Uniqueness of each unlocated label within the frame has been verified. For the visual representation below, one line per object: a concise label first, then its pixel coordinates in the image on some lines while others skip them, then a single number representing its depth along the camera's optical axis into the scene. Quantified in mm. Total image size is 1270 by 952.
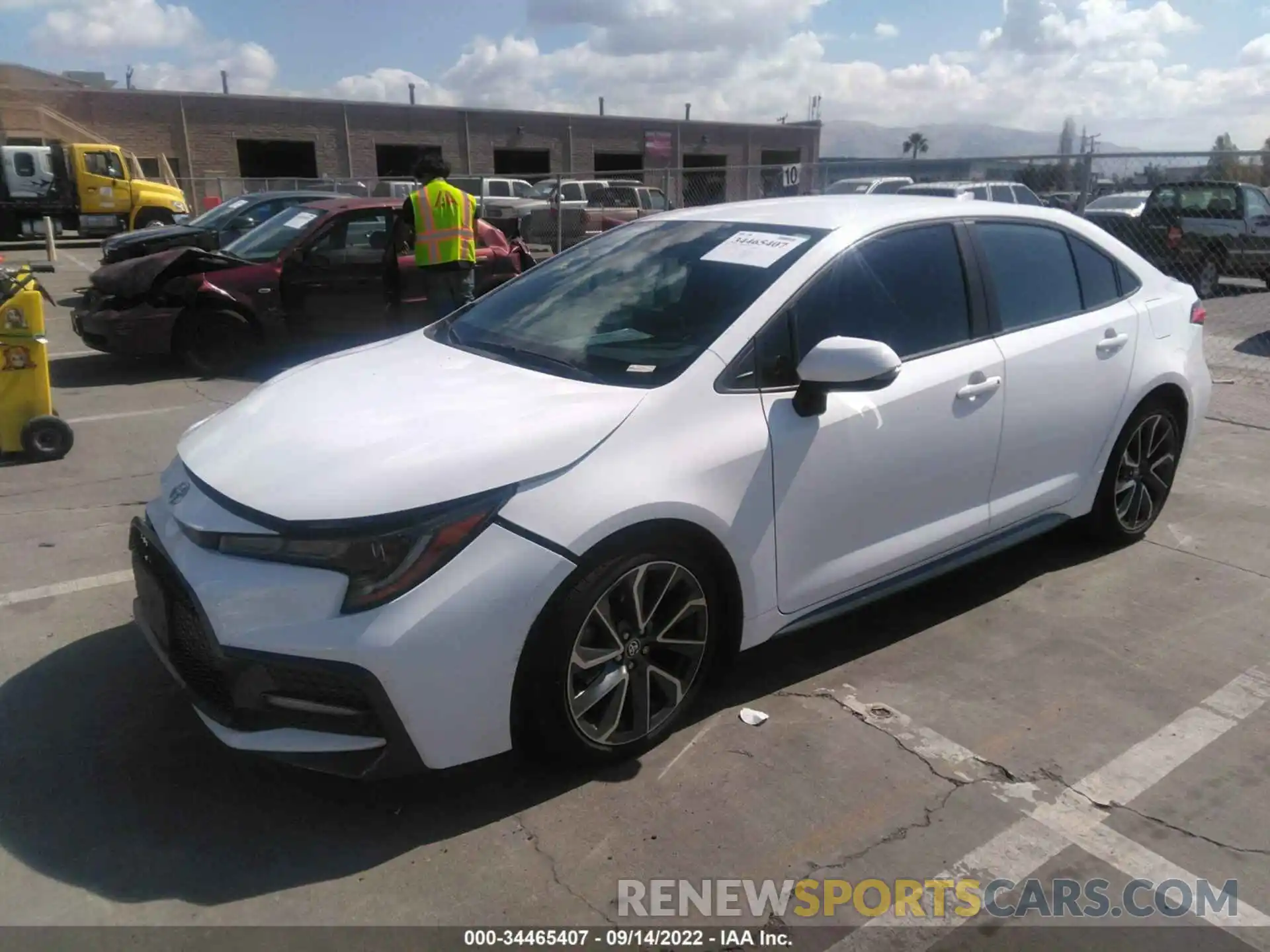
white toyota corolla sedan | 2576
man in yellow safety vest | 7387
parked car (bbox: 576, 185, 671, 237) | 21109
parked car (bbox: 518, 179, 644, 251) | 20078
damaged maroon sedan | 8445
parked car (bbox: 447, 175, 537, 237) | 20625
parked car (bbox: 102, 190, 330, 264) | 10008
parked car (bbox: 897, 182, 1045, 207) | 15219
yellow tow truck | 24922
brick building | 38094
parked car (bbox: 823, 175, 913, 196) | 19312
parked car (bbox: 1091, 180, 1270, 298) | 14133
